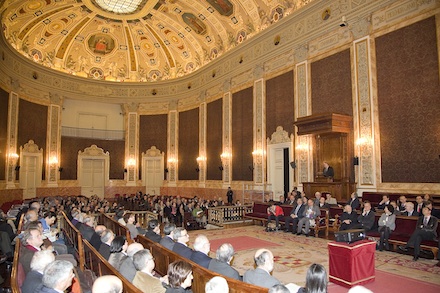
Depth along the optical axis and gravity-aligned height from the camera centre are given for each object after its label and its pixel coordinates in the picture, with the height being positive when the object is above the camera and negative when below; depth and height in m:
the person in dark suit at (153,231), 6.25 -1.05
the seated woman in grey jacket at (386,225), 8.12 -1.21
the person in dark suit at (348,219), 8.84 -1.14
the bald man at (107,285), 2.66 -0.85
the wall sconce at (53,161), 20.61 +0.84
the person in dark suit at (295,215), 10.52 -1.25
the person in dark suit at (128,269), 3.98 -1.08
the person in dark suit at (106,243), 5.22 -1.06
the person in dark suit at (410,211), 8.45 -0.90
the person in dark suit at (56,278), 3.08 -0.91
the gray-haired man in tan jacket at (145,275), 3.52 -1.03
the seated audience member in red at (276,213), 11.30 -1.26
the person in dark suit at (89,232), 5.98 -1.08
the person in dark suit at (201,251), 4.40 -1.00
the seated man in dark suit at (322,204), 10.67 -0.92
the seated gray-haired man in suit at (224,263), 3.94 -1.03
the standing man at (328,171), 11.99 +0.11
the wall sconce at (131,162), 23.44 +0.86
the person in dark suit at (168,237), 5.45 -1.02
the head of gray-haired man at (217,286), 2.70 -0.87
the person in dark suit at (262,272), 3.64 -1.04
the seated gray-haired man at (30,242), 4.77 -0.95
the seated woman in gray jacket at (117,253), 4.41 -1.02
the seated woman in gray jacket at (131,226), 7.22 -1.08
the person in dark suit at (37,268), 3.44 -0.96
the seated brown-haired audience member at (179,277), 3.08 -0.91
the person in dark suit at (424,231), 7.25 -1.20
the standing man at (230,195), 17.03 -1.00
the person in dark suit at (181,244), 4.89 -1.02
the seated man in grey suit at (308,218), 10.05 -1.27
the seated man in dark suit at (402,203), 9.05 -0.76
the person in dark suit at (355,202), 10.22 -0.81
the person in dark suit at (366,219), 8.58 -1.13
